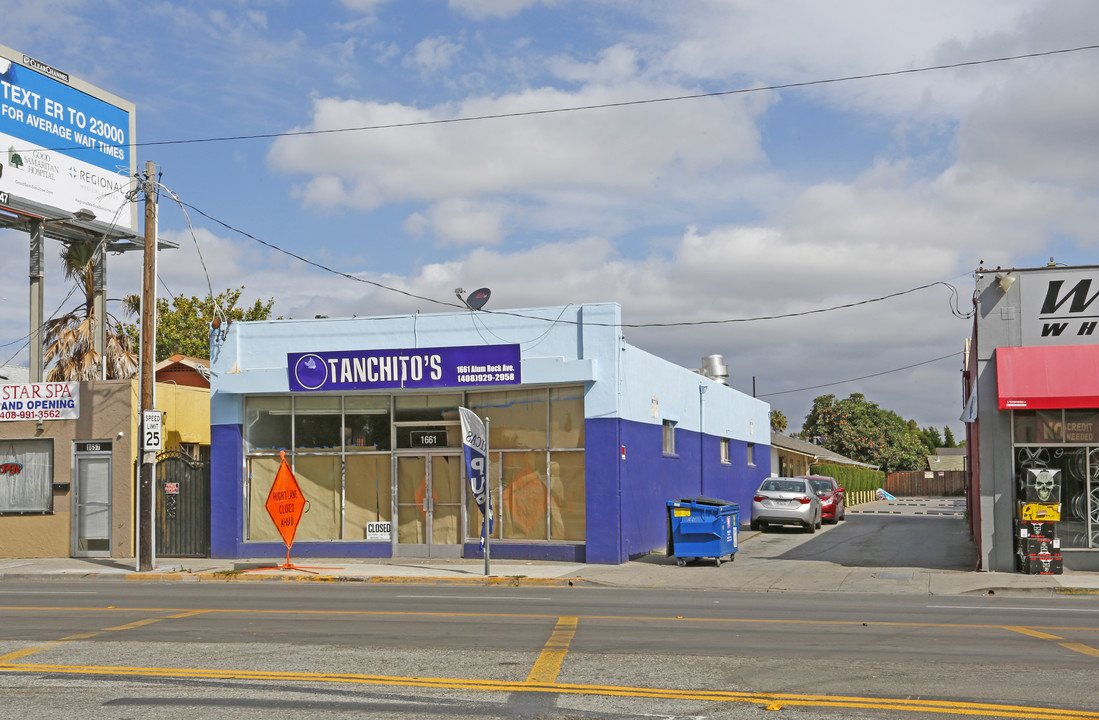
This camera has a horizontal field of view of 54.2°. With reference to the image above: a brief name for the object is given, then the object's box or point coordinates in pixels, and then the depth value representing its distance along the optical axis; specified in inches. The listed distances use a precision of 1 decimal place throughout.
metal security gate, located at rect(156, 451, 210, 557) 997.8
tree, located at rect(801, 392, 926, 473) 3735.2
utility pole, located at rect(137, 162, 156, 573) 865.5
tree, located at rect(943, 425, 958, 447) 5816.9
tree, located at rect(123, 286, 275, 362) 1935.0
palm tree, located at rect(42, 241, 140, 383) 1200.8
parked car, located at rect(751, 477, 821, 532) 1200.2
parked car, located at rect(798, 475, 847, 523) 1407.5
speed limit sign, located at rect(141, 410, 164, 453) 863.1
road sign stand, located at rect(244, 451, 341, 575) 884.6
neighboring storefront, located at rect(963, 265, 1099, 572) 776.9
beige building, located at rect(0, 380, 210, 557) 991.0
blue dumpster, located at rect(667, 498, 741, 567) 857.5
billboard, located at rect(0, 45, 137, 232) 1063.6
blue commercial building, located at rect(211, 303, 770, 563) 901.2
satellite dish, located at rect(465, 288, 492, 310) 938.1
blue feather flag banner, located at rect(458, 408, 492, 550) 829.8
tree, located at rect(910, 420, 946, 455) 5467.5
